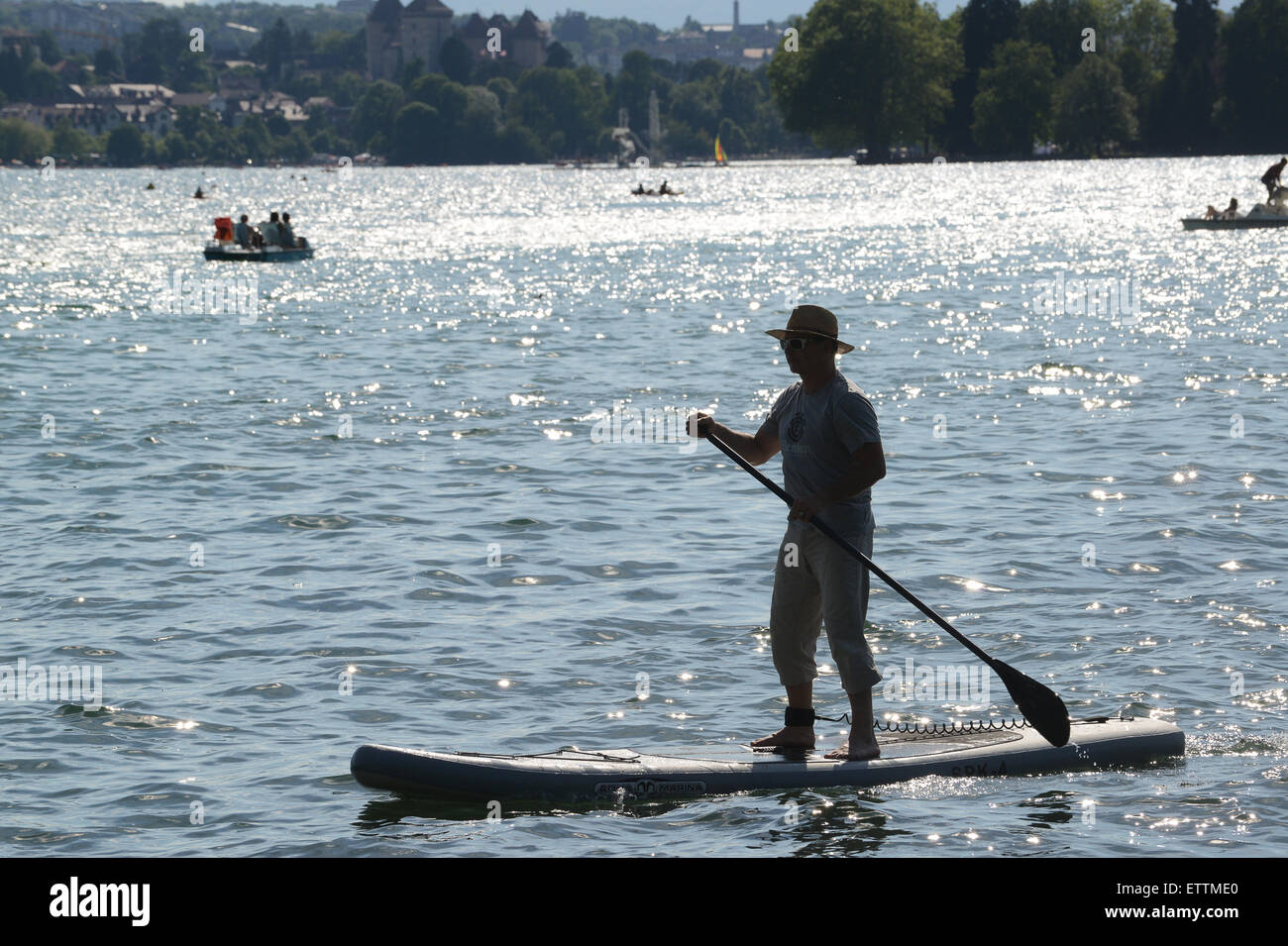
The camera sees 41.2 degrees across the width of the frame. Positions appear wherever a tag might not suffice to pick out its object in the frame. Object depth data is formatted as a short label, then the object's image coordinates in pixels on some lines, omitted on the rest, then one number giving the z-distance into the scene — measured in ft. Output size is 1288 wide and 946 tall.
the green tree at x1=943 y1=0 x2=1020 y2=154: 559.79
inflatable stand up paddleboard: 29.58
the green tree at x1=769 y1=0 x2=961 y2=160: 522.88
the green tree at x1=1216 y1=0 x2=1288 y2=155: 501.15
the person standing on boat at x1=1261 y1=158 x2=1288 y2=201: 176.25
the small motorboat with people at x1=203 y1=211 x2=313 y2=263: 177.06
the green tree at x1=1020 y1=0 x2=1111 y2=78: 558.15
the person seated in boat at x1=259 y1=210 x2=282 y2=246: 177.17
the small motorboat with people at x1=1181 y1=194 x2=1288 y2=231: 188.34
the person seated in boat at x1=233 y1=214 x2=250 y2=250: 177.37
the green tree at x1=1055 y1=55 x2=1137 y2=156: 510.99
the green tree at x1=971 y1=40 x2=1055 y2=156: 526.57
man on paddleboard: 28.63
